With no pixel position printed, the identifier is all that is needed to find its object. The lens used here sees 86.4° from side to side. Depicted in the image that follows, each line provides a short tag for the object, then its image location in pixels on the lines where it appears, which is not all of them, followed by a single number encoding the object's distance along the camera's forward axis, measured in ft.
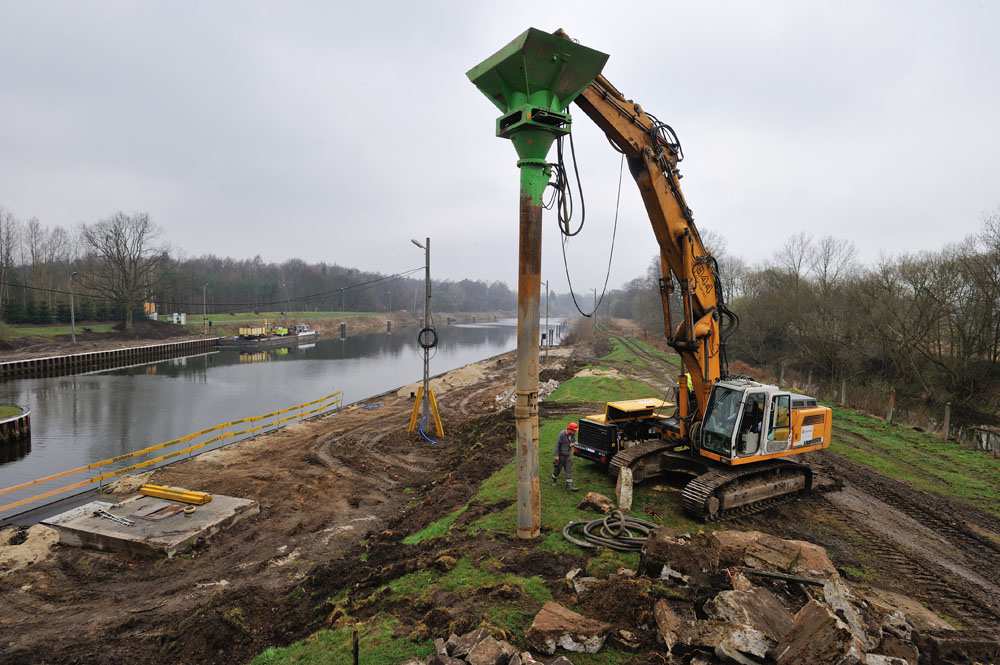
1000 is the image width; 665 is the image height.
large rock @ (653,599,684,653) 16.87
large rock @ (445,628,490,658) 16.87
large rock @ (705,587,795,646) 16.66
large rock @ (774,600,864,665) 14.67
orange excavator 31.96
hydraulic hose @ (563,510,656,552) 25.95
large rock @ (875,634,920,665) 16.14
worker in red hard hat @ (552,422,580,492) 35.47
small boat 214.48
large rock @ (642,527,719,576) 20.95
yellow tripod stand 63.10
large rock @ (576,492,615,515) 31.37
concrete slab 34.71
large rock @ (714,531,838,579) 21.75
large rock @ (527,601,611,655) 17.49
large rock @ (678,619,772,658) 15.65
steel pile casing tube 25.16
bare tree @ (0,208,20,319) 200.64
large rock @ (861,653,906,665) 15.02
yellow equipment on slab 40.88
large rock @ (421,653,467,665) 16.34
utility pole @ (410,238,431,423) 60.45
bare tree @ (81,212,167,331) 210.38
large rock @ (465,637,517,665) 16.12
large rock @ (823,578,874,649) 16.62
